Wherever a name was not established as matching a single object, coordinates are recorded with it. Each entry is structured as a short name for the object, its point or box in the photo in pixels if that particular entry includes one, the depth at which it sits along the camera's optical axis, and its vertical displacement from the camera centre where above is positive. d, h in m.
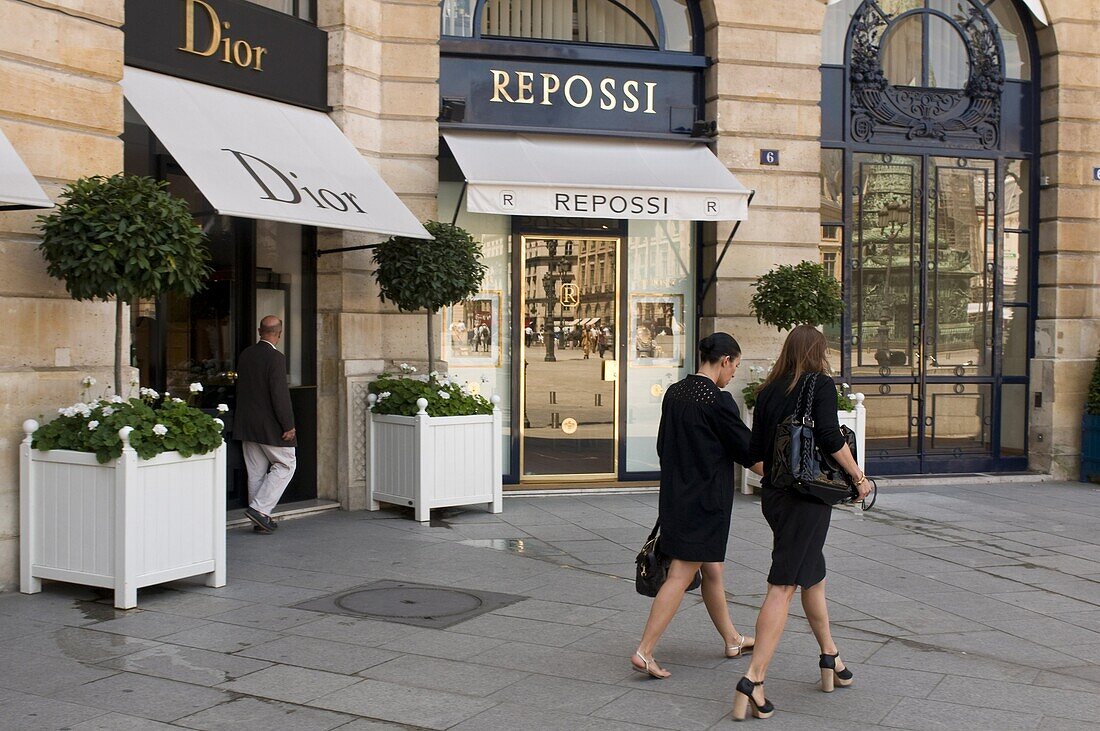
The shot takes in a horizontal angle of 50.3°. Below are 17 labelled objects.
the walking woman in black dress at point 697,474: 5.83 -0.69
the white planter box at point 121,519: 7.20 -1.19
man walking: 9.78 -0.73
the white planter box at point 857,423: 12.32 -0.89
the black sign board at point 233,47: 9.37 +2.46
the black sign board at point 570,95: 12.20 +2.57
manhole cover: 7.13 -1.71
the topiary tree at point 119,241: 7.37 +0.58
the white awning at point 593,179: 11.11 +1.56
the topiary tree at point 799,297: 11.80 +0.42
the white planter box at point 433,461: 10.47 -1.15
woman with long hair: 5.40 -0.86
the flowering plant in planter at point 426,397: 10.60 -0.57
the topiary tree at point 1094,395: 14.00 -0.64
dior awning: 8.92 +1.45
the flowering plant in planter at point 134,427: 7.18 -0.61
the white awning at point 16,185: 7.00 +0.89
